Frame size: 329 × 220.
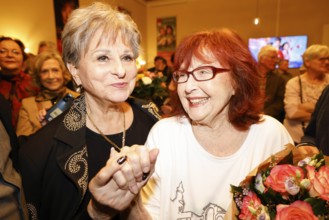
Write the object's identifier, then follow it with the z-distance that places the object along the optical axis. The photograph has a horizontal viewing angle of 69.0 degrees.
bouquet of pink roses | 0.77
